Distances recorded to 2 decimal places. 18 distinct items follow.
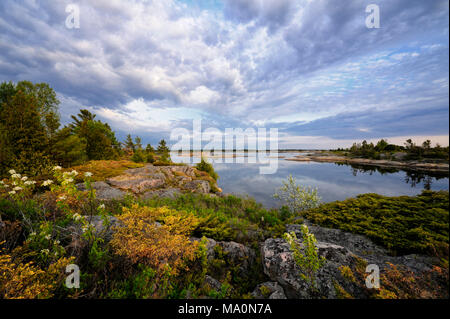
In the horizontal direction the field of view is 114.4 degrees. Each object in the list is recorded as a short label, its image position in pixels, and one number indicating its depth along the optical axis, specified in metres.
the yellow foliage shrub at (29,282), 2.09
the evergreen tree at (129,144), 50.11
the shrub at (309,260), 2.75
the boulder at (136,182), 10.23
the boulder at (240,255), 4.18
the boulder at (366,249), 3.12
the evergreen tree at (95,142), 19.77
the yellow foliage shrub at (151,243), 3.03
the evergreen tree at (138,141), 46.64
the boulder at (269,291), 2.96
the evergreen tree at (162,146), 52.81
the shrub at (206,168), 21.00
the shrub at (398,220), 3.50
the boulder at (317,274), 2.84
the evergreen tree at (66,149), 10.60
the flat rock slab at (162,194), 9.39
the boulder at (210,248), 4.07
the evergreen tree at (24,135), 8.67
